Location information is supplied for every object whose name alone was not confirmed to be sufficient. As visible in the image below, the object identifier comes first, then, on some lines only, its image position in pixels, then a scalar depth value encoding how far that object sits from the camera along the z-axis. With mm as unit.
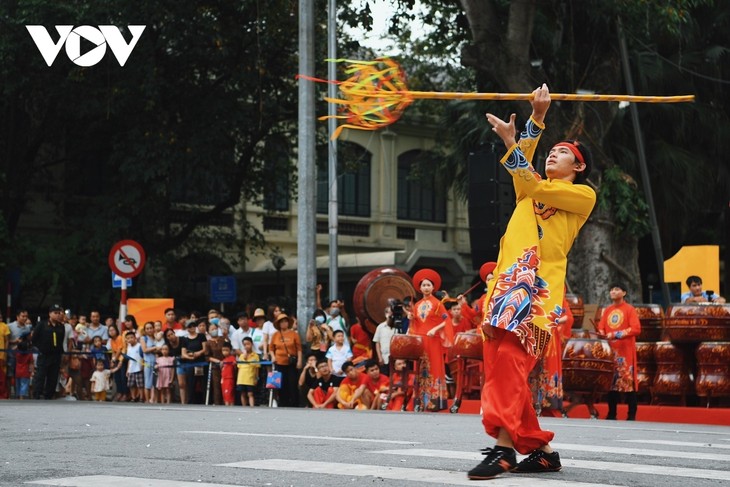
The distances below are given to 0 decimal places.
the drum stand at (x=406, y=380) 19250
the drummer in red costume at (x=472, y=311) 18584
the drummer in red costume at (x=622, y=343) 17359
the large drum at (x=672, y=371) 17681
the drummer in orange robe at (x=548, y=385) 17281
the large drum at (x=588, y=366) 17203
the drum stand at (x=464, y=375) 19000
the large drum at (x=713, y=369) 17000
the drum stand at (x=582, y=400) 17750
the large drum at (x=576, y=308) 19164
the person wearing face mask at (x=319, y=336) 21625
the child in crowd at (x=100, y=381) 25625
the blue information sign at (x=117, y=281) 25283
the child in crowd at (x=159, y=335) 24484
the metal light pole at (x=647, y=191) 25922
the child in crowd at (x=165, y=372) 24219
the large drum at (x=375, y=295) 23750
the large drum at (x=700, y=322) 17094
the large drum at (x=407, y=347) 18953
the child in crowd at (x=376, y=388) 20047
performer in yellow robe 7539
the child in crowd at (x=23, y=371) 25797
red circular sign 24562
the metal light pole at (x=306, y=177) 22531
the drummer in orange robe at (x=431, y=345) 18938
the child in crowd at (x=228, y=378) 23266
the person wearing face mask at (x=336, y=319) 22188
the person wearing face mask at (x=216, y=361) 23766
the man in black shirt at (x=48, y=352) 24656
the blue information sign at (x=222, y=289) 34719
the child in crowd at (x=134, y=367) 24906
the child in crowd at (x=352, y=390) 20047
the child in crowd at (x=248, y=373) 22719
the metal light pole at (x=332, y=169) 26031
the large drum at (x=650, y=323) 18906
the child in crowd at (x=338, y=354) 20922
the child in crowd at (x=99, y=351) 26000
